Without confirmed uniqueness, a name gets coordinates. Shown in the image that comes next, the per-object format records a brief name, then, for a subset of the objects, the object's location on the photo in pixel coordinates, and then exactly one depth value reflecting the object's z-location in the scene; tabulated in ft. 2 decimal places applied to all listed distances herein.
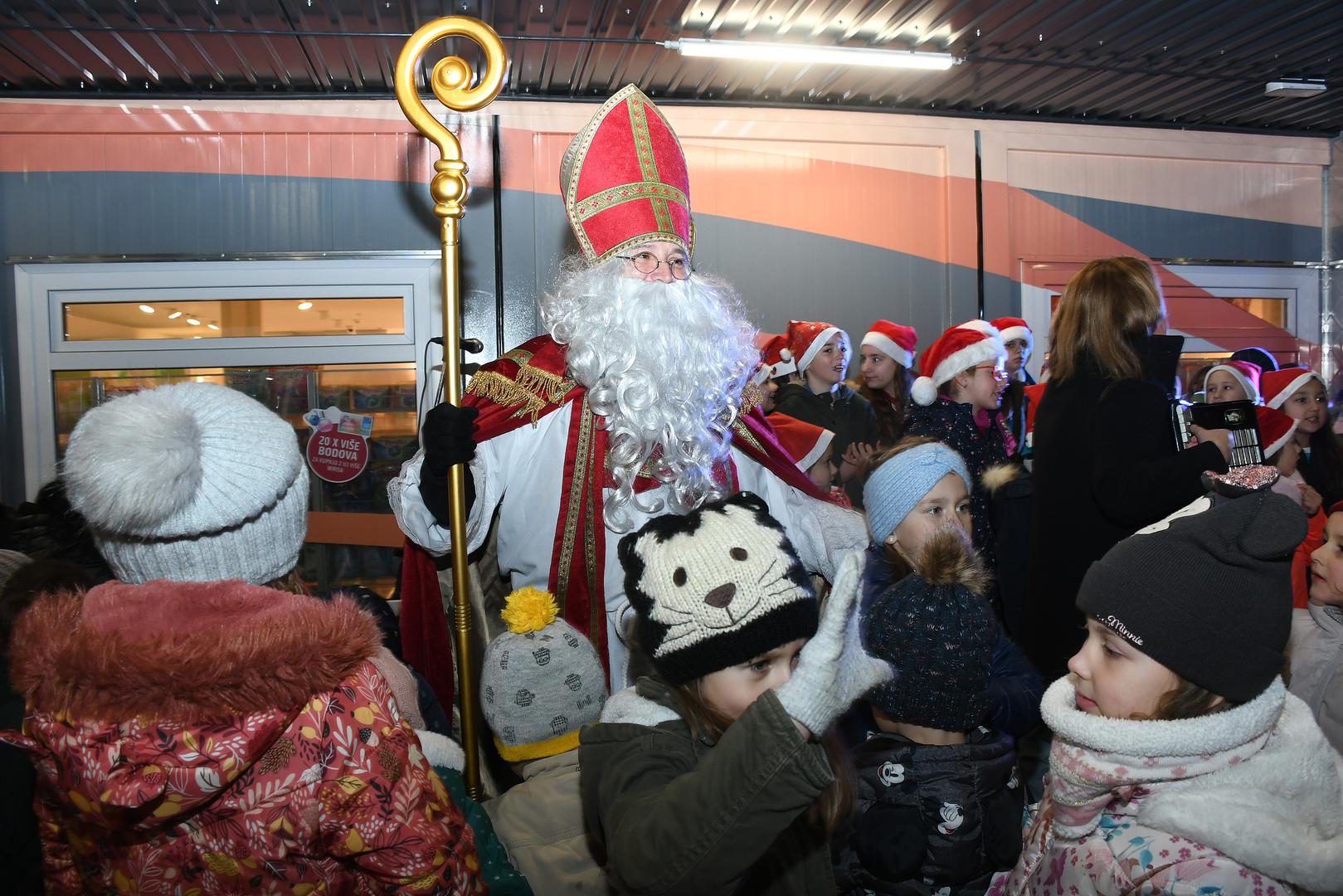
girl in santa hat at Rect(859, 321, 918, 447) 17.39
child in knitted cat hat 3.93
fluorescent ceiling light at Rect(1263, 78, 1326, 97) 17.72
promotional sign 17.26
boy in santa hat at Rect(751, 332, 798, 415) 16.67
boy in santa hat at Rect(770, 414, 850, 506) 11.47
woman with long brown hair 8.64
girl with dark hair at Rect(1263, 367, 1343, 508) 13.79
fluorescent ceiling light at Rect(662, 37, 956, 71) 15.52
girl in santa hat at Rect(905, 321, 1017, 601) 12.62
